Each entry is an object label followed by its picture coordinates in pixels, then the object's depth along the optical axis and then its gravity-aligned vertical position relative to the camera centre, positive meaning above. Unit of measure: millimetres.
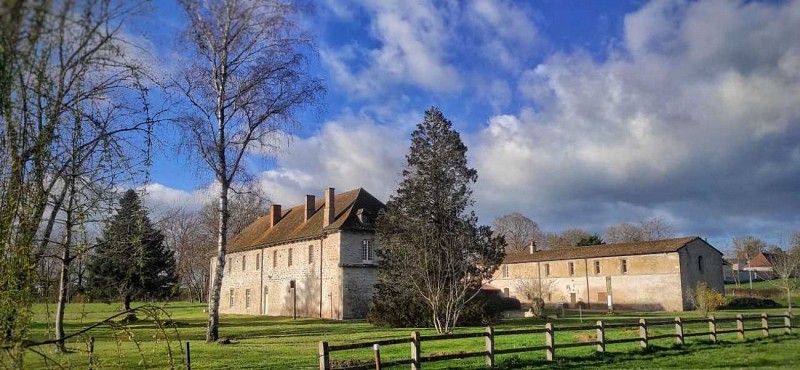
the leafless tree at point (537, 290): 40500 -1553
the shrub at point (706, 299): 34219 -1977
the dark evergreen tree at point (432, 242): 25453 +1463
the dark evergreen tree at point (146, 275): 44219 +282
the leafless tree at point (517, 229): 84062 +6123
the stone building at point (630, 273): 48344 -377
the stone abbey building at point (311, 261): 37562 +1110
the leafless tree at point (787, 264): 44844 +131
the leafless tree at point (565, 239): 88712 +4933
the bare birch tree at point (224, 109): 20250 +6201
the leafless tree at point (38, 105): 5016 +1927
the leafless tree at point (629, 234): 86562 +5345
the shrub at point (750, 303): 49969 -3115
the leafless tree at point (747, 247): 104938 +3542
